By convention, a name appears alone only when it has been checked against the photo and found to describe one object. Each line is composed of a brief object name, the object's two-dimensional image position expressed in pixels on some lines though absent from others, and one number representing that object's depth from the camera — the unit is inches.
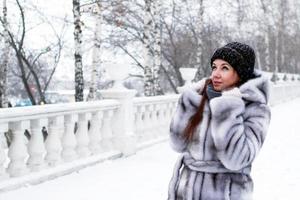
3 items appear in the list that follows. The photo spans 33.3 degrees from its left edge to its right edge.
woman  103.9
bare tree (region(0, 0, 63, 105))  627.1
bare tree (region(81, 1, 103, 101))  569.0
